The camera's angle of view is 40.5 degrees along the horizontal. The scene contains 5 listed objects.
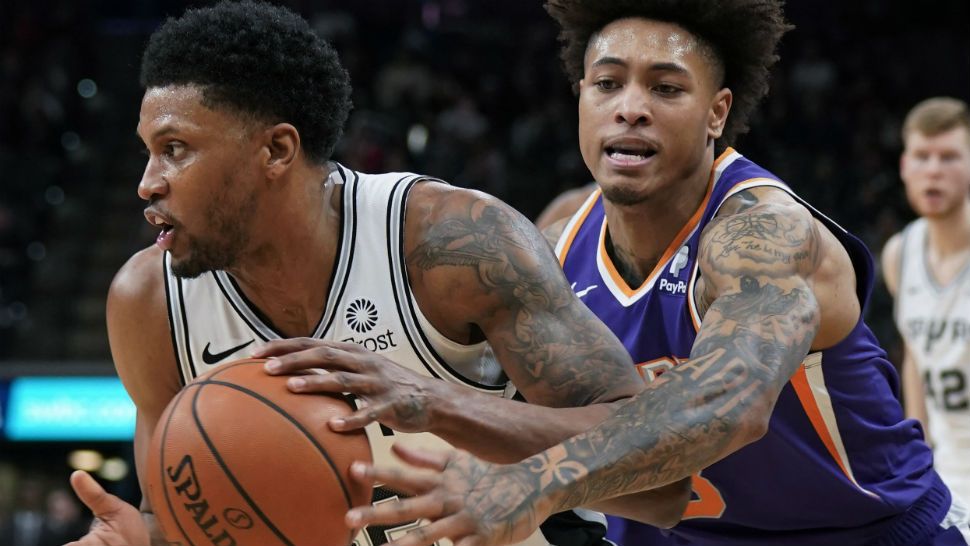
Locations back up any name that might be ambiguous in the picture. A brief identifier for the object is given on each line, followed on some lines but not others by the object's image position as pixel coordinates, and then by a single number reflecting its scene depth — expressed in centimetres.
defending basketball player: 283
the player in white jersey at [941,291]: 544
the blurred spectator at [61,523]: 950
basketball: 238
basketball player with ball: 281
